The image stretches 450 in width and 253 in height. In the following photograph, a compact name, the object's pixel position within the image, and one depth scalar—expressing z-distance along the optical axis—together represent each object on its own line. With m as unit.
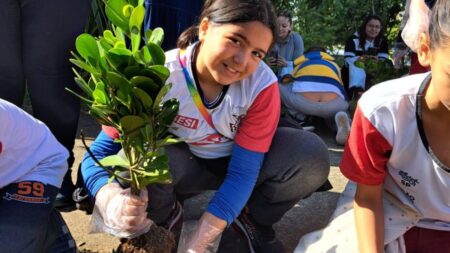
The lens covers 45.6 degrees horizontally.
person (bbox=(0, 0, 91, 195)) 2.03
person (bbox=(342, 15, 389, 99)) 5.10
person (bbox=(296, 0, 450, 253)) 1.47
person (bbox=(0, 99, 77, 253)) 1.49
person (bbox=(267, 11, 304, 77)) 4.63
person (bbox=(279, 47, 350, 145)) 3.65
